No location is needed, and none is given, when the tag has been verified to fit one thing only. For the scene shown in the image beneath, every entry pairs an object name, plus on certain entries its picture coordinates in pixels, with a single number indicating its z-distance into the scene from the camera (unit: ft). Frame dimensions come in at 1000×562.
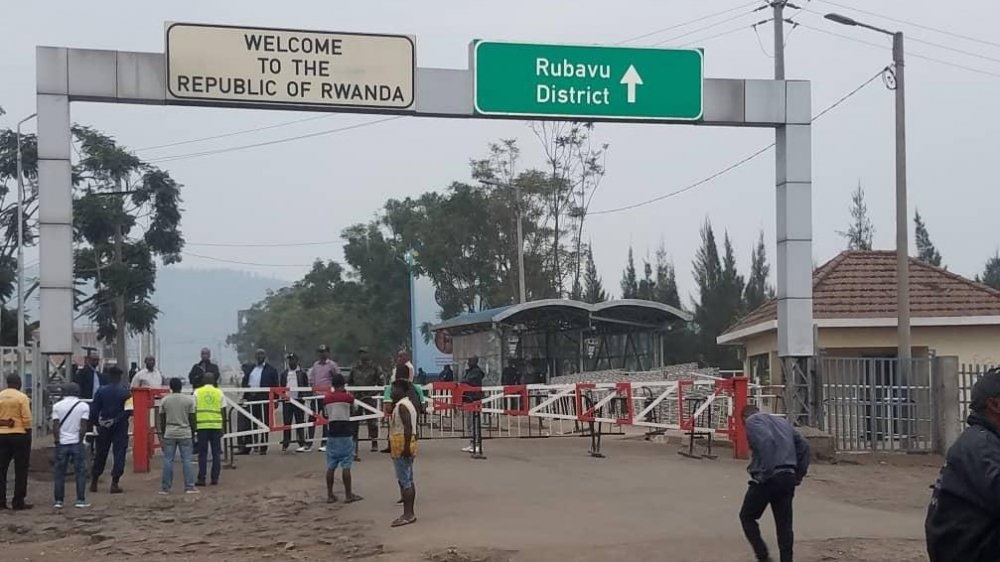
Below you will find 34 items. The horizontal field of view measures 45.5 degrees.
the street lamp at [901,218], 71.97
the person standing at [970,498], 16.42
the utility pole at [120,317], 133.57
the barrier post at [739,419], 62.34
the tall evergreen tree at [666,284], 184.44
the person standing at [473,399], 64.44
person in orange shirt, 50.14
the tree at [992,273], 197.79
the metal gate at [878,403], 66.59
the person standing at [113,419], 53.62
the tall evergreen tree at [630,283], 196.85
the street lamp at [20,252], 125.39
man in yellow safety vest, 54.95
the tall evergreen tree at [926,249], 189.06
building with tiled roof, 91.40
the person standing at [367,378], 67.36
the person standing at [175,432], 52.47
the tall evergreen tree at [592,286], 188.34
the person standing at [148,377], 62.90
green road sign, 61.16
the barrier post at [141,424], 58.34
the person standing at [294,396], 66.44
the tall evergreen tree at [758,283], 169.78
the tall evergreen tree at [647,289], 188.65
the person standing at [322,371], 63.64
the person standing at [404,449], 42.80
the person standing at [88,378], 62.08
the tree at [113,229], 131.64
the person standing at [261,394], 67.00
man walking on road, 34.09
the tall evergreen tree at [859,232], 184.65
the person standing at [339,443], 48.73
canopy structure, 109.19
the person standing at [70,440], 50.11
